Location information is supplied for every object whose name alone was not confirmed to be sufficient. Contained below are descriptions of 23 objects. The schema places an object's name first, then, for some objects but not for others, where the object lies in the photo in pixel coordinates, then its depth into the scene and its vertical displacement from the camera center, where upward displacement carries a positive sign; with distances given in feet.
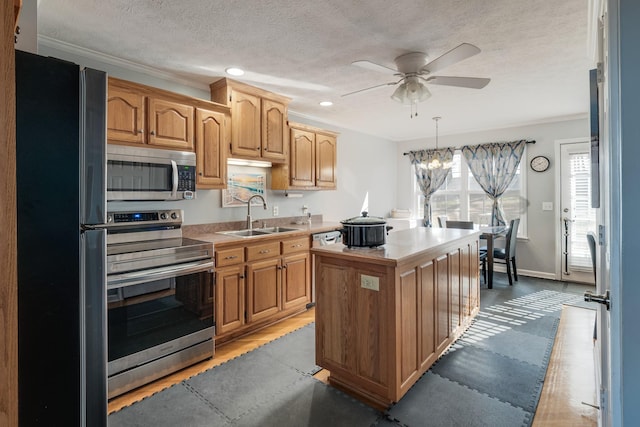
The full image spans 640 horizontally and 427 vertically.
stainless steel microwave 7.95 +1.09
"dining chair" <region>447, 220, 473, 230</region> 16.23 -0.64
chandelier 15.46 +2.42
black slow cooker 7.22 -0.46
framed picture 11.69 +0.99
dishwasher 12.02 -1.04
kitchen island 6.27 -2.20
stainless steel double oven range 6.98 -2.10
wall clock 15.99 +2.44
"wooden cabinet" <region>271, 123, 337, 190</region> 12.75 +2.15
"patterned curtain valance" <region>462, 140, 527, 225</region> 16.72 +2.47
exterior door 15.19 -0.10
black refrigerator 3.04 -0.29
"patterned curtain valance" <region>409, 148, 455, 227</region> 19.17 +2.32
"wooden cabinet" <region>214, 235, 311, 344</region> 9.21 -2.27
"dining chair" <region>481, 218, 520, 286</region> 14.94 -1.94
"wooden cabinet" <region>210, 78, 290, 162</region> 10.46 +3.31
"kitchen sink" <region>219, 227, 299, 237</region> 11.15 -0.67
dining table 14.51 -1.50
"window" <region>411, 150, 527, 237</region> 16.94 +0.71
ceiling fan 7.64 +3.39
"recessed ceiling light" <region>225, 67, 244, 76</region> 9.43 +4.30
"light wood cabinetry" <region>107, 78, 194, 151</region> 7.91 +2.58
